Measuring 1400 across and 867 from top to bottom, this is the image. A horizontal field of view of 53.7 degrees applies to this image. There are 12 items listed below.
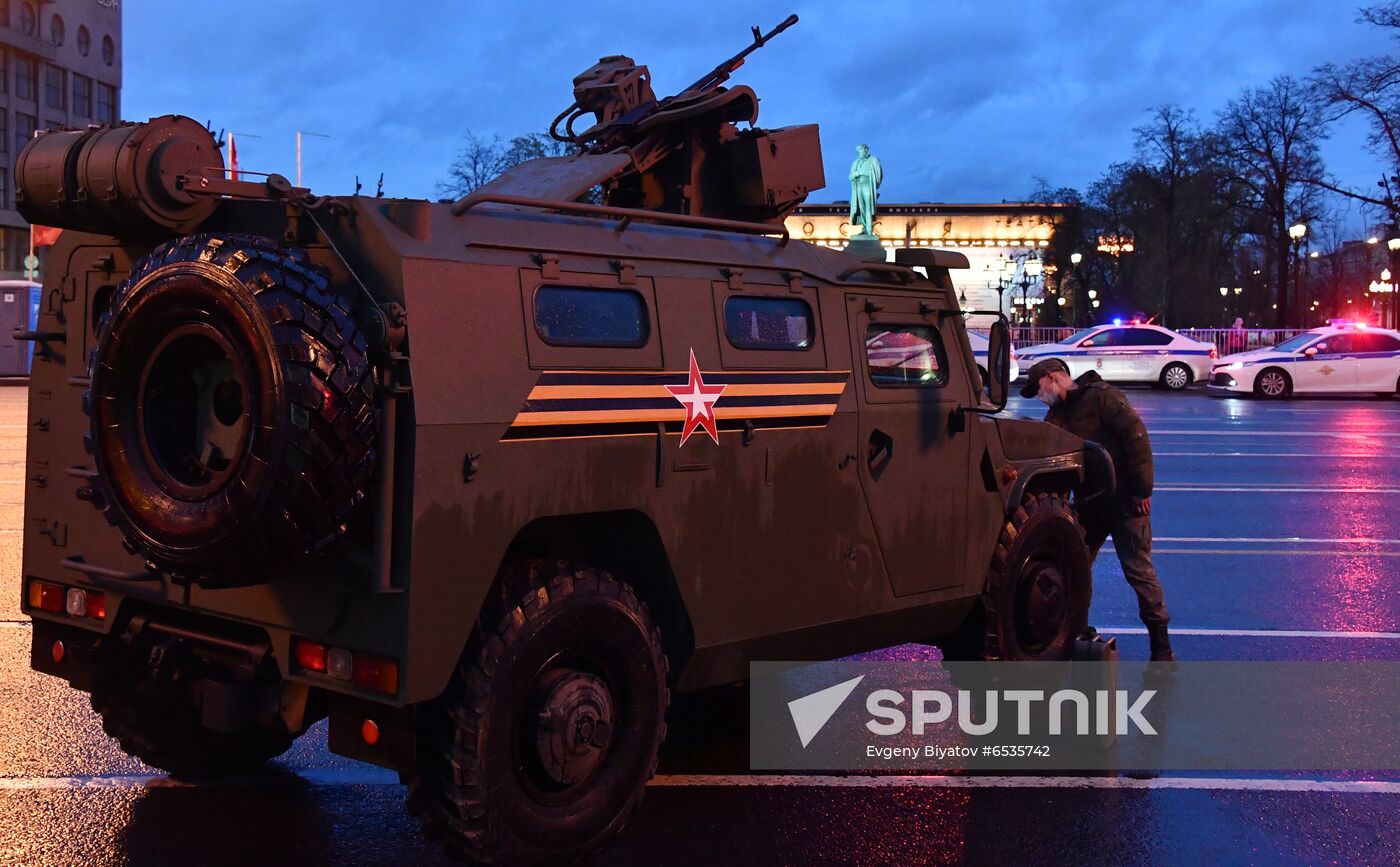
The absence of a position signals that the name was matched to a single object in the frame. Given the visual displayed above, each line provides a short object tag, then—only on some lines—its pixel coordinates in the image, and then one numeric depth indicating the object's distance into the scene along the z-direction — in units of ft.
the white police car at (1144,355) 116.37
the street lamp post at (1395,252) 148.77
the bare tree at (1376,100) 142.41
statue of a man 140.97
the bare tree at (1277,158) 178.91
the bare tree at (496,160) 167.94
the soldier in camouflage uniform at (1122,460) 25.30
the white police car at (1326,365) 102.63
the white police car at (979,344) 89.55
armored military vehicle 13.82
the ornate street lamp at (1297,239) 161.17
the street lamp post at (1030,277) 199.93
